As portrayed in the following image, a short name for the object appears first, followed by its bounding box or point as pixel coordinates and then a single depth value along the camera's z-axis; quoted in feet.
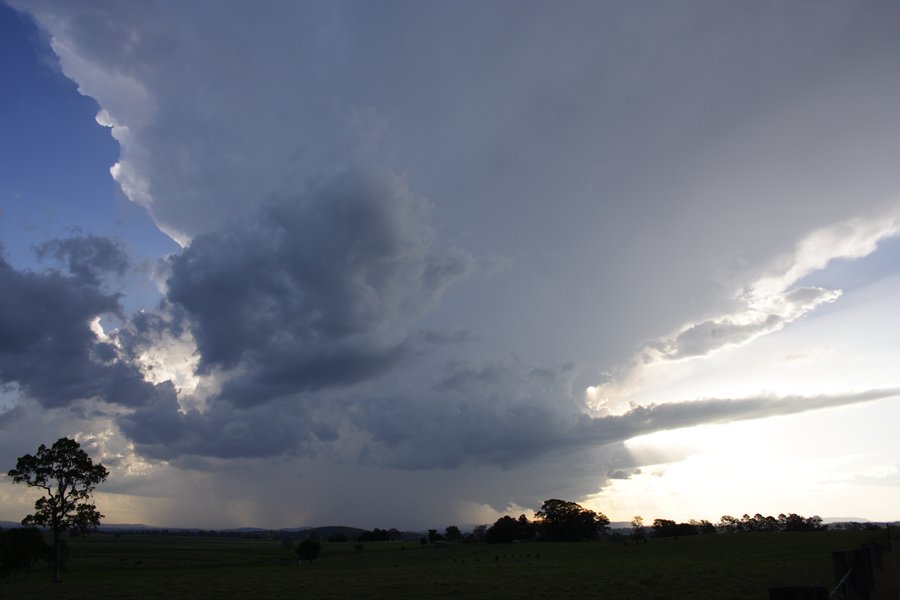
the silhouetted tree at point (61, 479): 169.17
